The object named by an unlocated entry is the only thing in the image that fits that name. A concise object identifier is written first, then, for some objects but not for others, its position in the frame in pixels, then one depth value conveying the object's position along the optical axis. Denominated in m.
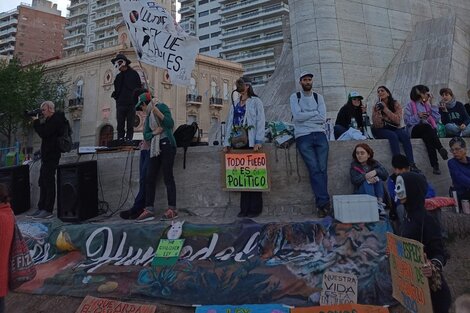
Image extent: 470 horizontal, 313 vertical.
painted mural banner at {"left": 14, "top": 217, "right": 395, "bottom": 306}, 3.67
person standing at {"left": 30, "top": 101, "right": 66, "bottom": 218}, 6.41
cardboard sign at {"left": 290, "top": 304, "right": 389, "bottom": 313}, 3.29
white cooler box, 4.27
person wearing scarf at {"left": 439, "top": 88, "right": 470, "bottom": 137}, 6.61
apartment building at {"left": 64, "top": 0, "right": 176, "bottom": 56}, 74.25
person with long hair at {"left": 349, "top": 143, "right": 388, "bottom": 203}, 5.00
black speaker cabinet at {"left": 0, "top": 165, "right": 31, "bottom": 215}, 7.10
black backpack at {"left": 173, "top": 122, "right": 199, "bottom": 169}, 6.18
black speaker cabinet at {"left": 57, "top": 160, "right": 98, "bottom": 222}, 5.89
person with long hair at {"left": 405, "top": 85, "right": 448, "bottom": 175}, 5.93
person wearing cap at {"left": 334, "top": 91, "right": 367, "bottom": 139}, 6.54
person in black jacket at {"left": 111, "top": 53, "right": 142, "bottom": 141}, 7.14
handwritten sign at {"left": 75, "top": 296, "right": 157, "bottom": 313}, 3.59
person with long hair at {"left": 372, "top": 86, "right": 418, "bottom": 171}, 5.78
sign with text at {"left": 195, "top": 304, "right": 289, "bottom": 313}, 3.37
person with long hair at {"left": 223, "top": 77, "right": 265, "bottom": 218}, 5.59
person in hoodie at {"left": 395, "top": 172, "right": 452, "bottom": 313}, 2.81
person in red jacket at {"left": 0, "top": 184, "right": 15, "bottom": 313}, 3.17
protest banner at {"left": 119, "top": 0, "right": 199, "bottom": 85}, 6.21
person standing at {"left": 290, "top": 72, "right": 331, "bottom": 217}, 5.41
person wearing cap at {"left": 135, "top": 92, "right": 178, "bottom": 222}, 5.60
